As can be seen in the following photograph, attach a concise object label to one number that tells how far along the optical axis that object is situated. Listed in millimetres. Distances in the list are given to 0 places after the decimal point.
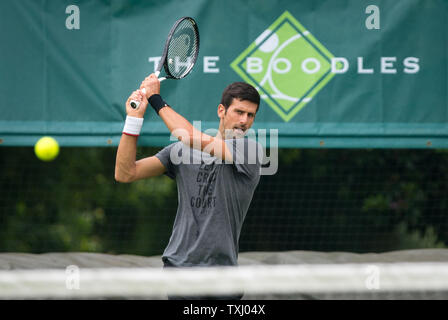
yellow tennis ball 9461
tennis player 6258
